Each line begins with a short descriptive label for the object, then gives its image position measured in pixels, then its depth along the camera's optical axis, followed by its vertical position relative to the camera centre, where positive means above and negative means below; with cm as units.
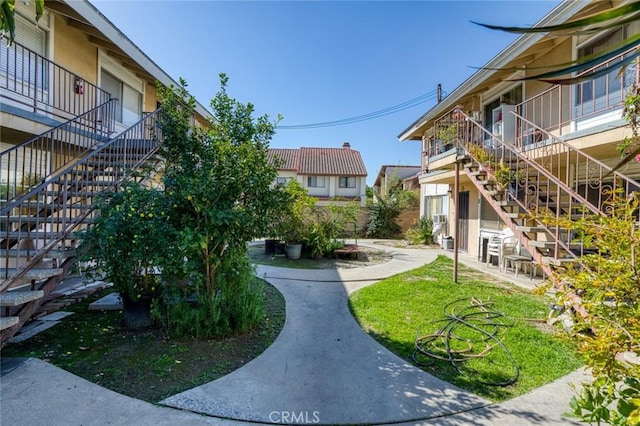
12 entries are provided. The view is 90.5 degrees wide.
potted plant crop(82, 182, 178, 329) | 421 -38
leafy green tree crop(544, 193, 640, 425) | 174 -57
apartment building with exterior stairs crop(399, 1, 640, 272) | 567 +214
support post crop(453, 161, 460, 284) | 762 -91
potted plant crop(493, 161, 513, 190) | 658 +89
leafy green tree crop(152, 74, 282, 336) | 435 +20
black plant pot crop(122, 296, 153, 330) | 473 -151
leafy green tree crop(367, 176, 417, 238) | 2048 +32
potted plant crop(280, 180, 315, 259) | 1141 -31
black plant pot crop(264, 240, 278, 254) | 1254 -126
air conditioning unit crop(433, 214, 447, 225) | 1505 +0
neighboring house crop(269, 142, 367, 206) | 2830 +354
